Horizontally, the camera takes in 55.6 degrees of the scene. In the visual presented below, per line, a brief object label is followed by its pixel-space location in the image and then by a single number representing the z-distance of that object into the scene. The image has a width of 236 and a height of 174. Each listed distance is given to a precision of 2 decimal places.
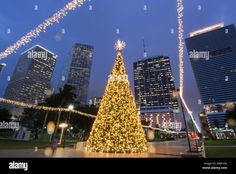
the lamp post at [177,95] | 13.80
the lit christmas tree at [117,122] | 17.25
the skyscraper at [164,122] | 180.91
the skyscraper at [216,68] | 141.75
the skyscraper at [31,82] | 137.88
